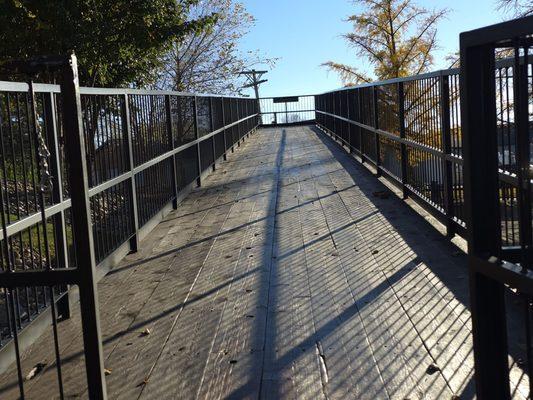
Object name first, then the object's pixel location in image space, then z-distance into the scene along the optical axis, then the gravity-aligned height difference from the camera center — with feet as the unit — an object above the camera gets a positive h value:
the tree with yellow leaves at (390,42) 114.93 +12.19
